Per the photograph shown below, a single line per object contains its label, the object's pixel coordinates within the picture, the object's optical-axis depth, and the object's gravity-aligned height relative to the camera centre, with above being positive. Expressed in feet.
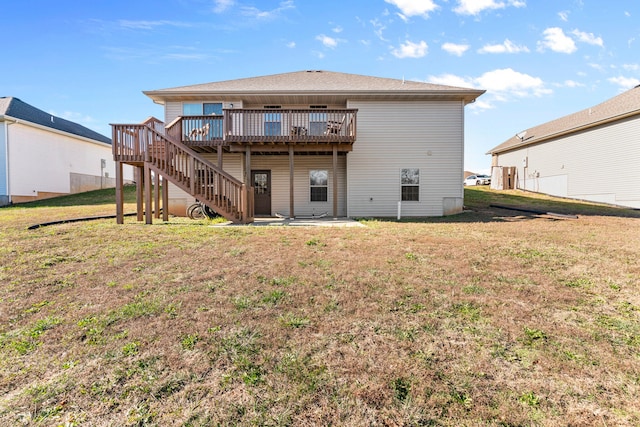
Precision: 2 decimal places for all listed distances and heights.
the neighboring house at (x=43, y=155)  53.88 +9.32
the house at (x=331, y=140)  37.78 +7.57
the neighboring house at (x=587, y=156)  50.03 +8.25
